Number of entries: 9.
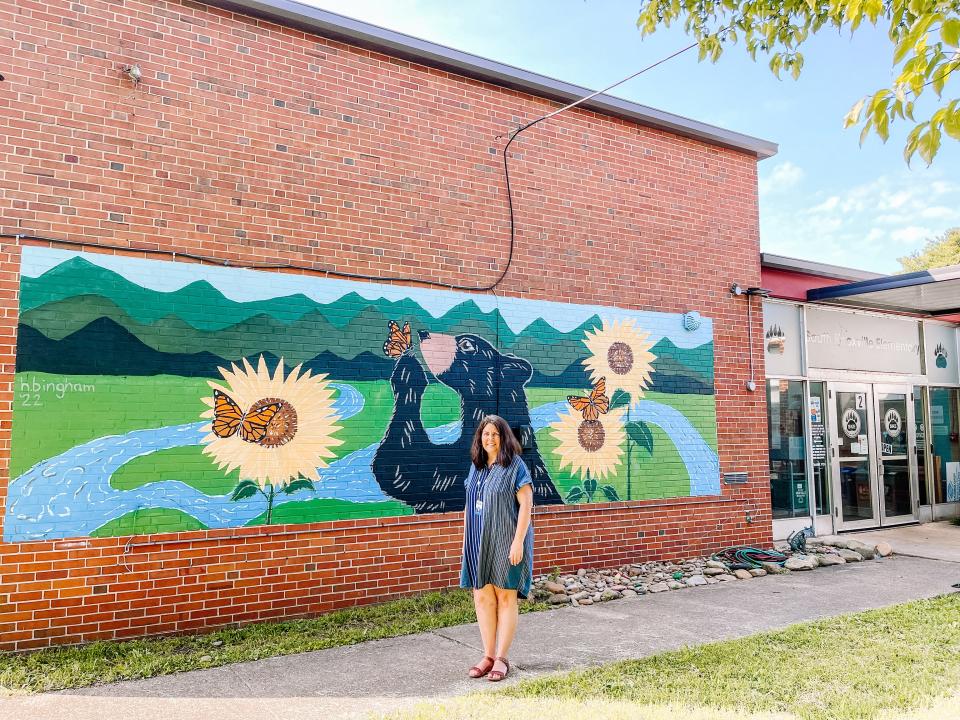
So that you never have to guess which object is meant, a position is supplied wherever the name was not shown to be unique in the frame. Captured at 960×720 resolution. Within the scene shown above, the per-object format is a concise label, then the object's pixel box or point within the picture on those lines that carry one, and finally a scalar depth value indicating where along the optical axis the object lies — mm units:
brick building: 5734
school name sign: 11297
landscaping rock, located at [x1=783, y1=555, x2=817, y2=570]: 8500
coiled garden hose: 8567
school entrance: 11266
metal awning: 10008
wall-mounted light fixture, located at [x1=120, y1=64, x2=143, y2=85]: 6129
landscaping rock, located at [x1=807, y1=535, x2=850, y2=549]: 9601
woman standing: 5000
